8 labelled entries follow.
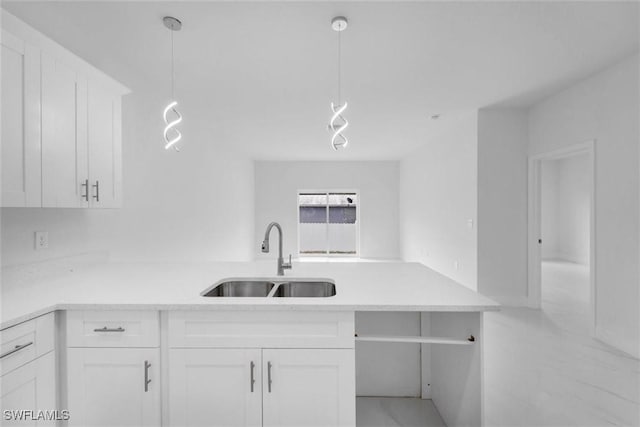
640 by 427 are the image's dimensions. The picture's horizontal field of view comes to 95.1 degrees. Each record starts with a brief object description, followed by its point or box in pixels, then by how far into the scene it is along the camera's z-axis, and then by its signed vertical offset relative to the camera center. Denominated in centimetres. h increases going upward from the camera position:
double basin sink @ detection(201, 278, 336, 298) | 189 -49
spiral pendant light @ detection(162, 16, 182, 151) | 175 +126
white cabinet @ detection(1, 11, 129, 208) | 143 +50
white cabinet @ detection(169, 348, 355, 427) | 136 -81
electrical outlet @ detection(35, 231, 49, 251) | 195 -17
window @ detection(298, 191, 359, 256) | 752 -28
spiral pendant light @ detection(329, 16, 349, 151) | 188 +124
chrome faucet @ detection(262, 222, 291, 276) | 183 -31
